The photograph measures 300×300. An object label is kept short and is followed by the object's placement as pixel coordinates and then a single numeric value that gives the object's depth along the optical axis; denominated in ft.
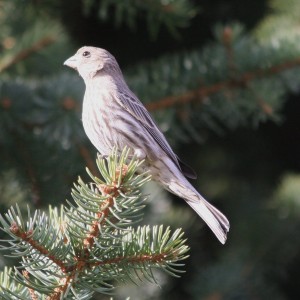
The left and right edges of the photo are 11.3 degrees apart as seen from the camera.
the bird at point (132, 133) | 24.36
